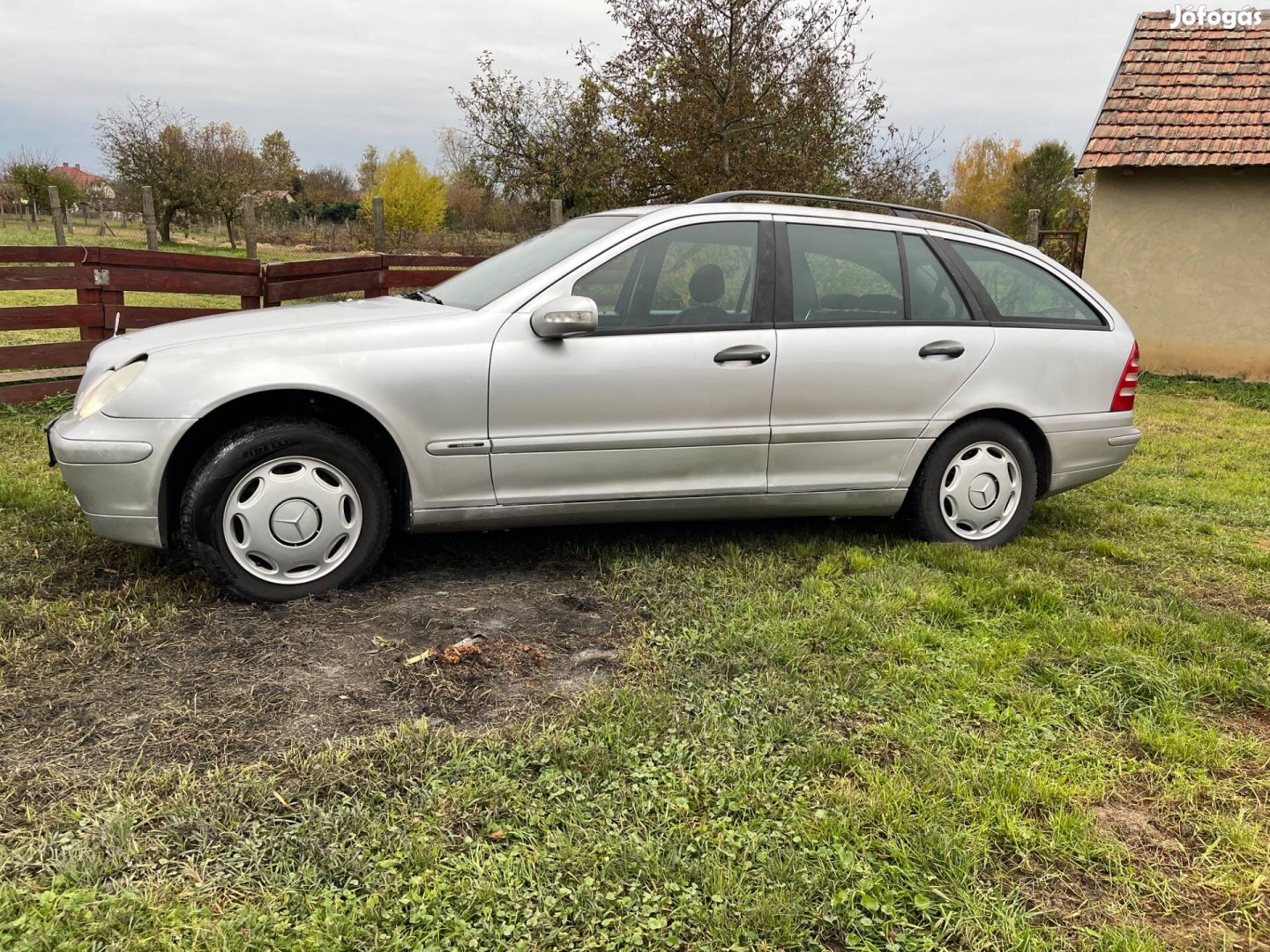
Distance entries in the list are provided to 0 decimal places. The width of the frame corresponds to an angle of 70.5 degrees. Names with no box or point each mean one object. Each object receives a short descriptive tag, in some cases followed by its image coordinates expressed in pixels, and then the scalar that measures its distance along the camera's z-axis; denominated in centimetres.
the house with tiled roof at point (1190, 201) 1132
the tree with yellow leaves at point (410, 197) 3924
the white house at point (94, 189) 3420
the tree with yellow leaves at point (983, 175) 4409
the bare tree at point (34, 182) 3397
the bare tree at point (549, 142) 1802
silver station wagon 342
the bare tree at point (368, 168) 5230
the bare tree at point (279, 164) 3378
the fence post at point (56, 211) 1753
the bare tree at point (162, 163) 2780
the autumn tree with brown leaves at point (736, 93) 1393
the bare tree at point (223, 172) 2892
